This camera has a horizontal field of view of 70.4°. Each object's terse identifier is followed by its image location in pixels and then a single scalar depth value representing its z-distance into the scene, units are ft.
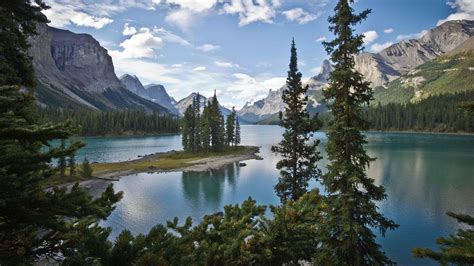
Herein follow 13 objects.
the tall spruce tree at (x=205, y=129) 394.73
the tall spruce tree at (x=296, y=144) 114.32
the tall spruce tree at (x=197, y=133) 406.35
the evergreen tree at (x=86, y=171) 246.43
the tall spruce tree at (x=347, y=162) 69.87
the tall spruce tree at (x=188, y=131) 409.08
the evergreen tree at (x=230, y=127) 453.58
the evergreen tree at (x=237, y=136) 478.76
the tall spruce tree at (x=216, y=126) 400.43
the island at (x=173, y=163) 286.66
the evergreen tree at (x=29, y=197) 14.80
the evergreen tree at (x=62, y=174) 231.01
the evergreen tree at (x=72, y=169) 235.73
